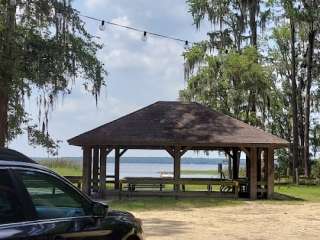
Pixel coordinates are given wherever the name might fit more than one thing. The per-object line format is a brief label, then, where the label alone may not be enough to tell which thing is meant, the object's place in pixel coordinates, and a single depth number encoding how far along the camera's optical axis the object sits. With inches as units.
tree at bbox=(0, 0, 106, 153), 845.8
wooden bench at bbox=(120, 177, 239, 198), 960.9
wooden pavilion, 952.3
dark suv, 189.0
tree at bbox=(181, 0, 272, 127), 1498.5
